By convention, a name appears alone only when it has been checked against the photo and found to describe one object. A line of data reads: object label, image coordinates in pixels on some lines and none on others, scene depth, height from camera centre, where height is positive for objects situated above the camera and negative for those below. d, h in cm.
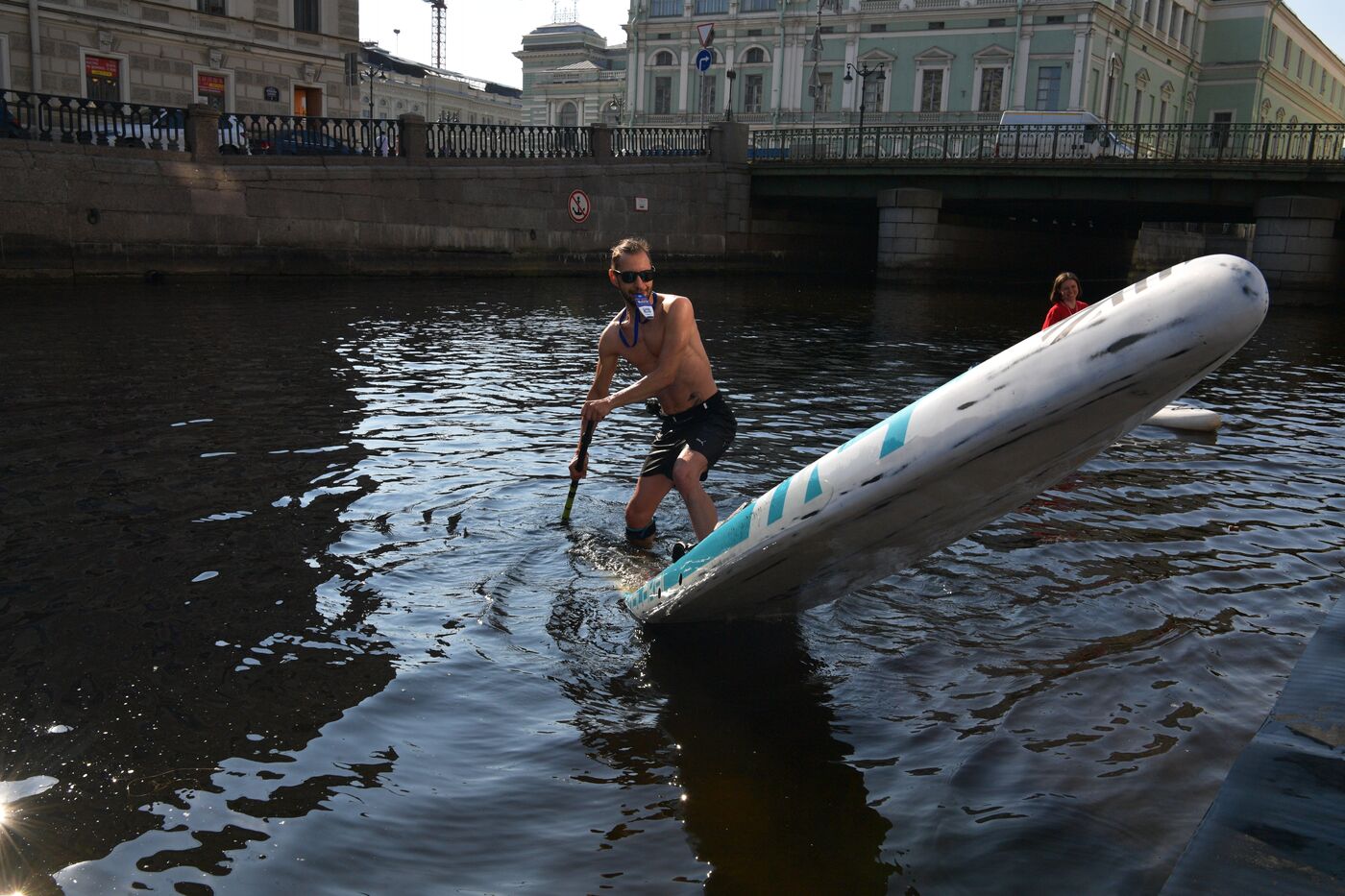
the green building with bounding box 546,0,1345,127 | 5606 +912
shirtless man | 616 -94
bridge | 3012 +130
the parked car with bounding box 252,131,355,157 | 2589 +140
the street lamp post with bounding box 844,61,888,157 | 5563 +788
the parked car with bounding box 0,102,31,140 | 2189 +126
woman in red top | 980 -48
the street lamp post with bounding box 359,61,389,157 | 2811 +163
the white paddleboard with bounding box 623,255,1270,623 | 329 -68
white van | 3325 +304
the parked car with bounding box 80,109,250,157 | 2348 +141
